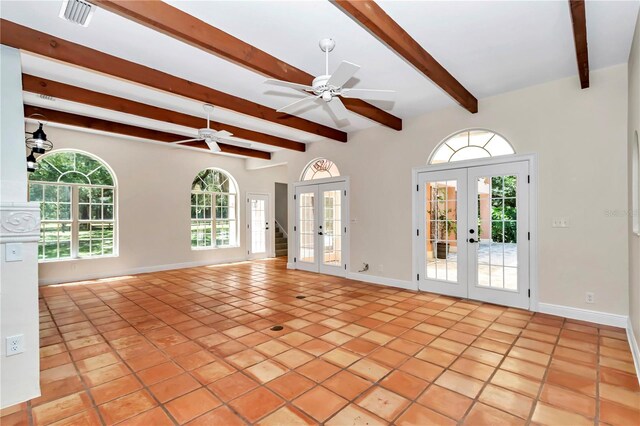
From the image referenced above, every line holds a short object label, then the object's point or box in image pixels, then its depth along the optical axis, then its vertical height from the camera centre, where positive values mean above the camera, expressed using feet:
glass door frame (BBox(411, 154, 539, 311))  13.32 +0.03
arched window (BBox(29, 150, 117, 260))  19.33 +0.79
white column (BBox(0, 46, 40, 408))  7.11 -0.87
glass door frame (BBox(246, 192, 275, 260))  29.14 -1.45
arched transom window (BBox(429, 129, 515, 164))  14.53 +3.19
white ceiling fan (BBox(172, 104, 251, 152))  15.58 +4.07
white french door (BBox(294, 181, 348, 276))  21.09 -1.00
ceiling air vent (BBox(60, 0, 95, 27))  7.20 +4.88
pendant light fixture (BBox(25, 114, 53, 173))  14.25 +3.39
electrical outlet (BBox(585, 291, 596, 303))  12.02 -3.34
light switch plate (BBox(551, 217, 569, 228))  12.61 -0.45
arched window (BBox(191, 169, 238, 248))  26.21 +0.41
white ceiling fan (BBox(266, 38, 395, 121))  8.41 +3.79
